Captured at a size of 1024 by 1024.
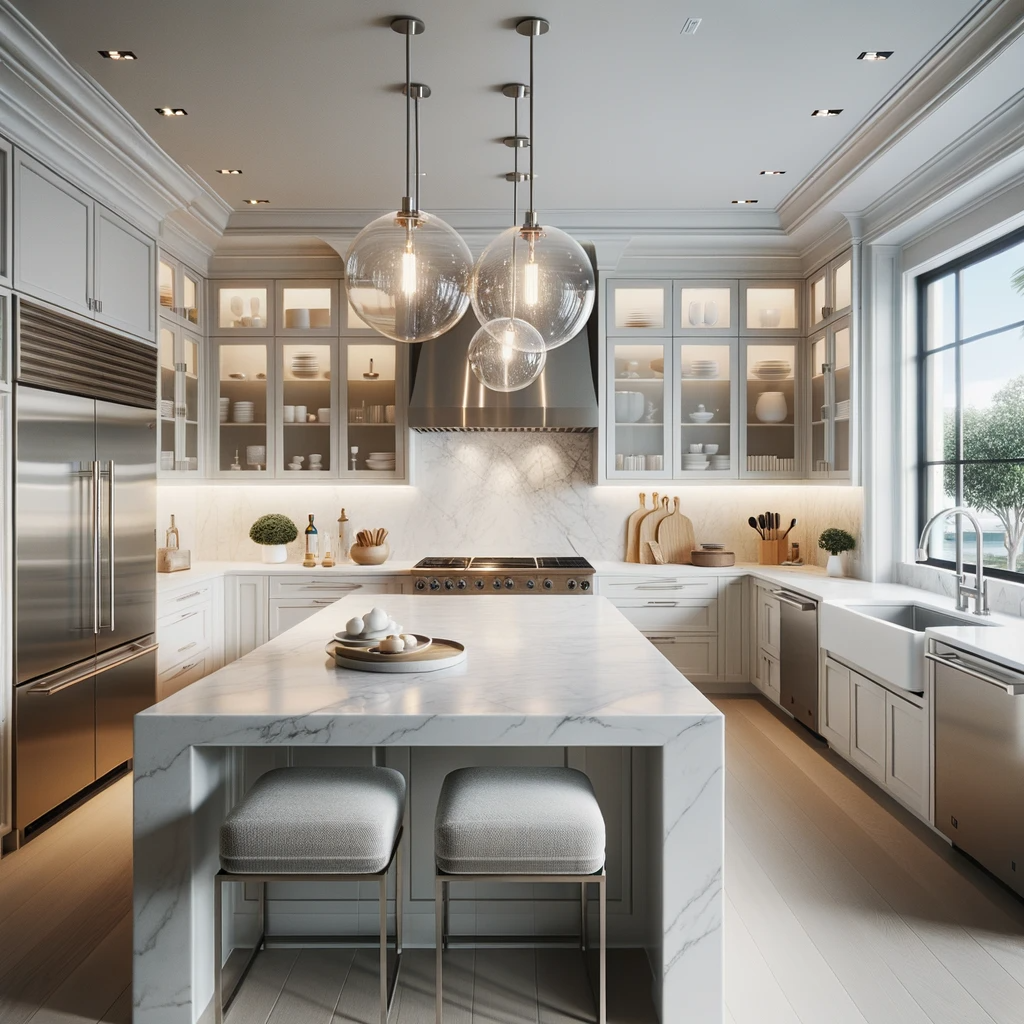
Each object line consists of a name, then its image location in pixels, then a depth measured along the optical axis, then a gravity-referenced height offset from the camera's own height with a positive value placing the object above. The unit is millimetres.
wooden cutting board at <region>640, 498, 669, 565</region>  5692 -70
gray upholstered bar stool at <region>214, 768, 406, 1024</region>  1837 -734
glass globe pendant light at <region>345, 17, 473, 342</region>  2025 +604
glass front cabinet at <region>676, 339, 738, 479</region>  5438 +729
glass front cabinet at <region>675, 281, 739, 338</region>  5402 +1353
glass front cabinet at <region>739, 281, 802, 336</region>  5418 +1349
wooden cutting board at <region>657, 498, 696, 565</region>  5727 -178
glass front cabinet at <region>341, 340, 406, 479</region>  5406 +717
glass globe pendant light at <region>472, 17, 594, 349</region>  2146 +623
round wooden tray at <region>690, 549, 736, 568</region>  5375 -290
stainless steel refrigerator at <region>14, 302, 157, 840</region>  3154 -179
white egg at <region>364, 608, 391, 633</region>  2510 -326
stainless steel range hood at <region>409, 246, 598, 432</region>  5164 +742
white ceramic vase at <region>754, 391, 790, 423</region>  5434 +702
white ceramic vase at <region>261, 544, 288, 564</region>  5488 -265
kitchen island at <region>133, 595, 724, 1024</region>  1885 -590
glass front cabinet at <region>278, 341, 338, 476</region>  5406 +688
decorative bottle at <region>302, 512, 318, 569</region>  5379 -221
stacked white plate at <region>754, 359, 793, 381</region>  5434 +952
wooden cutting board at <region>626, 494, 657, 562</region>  5738 -130
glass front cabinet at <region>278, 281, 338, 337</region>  5383 +1344
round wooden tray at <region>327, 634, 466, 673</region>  2301 -411
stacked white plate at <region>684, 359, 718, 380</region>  5426 +956
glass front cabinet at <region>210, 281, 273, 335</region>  5387 +1355
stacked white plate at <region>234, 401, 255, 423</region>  5395 +675
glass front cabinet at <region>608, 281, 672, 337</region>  5387 +1358
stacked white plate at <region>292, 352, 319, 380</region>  5398 +976
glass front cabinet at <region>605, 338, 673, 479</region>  5406 +686
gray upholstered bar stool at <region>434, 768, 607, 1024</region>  1852 -742
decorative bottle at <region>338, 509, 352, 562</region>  5652 -165
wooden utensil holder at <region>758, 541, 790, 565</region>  5602 -262
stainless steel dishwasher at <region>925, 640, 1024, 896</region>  2555 -812
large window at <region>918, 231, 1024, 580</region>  3680 +555
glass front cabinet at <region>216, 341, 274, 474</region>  5414 +691
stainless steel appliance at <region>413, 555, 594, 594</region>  4965 -390
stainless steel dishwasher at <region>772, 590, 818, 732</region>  4234 -762
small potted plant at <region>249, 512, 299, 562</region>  5371 -111
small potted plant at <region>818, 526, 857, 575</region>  4711 -174
